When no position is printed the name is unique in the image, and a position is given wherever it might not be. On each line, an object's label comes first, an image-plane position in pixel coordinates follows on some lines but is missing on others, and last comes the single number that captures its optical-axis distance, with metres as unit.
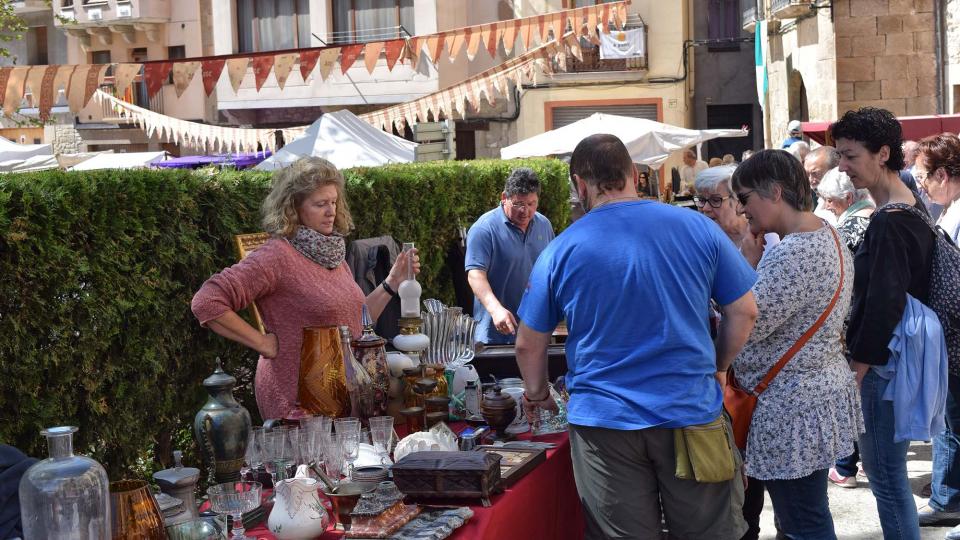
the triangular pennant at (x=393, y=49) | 13.07
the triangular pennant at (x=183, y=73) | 12.00
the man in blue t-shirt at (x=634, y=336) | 3.07
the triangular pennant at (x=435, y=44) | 12.80
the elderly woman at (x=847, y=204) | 4.93
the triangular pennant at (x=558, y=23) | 13.07
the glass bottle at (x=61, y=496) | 2.34
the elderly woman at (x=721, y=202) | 5.15
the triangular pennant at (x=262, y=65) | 13.28
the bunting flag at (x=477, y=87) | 13.91
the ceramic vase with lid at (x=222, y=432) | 3.21
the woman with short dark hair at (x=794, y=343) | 3.52
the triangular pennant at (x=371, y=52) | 13.26
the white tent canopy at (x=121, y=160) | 21.71
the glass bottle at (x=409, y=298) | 4.30
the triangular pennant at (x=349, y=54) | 12.93
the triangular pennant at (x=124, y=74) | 11.53
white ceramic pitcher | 2.78
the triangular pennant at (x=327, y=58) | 12.65
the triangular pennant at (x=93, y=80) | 11.23
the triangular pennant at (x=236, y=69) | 12.73
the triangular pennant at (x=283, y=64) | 13.00
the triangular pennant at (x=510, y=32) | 12.73
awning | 10.93
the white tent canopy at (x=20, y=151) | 15.34
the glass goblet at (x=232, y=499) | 2.82
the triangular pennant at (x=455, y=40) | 12.75
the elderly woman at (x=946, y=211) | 5.10
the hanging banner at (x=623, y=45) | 26.64
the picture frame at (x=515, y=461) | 3.27
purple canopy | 21.17
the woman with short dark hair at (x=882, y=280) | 3.92
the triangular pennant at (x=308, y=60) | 12.99
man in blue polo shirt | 5.96
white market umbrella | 15.26
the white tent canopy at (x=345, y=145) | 11.81
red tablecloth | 2.98
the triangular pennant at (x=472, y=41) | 12.73
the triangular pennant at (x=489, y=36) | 12.81
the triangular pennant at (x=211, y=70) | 12.48
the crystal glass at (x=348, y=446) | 3.28
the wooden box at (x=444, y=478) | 3.03
